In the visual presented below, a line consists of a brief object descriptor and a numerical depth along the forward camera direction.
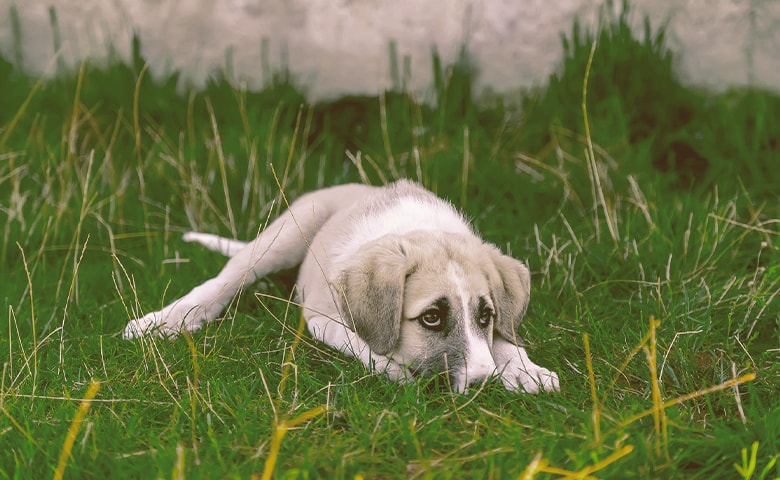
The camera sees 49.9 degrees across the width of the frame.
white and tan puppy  3.25
